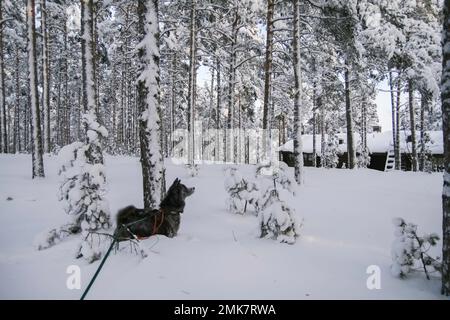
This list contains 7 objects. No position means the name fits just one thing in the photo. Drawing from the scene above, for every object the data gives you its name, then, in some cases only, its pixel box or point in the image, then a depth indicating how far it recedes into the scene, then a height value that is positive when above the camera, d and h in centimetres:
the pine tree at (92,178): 614 -40
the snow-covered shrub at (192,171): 1360 -63
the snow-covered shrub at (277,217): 566 -106
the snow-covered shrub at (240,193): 753 -86
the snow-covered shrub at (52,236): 553 -134
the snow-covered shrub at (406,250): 428 -124
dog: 542 -101
